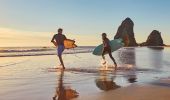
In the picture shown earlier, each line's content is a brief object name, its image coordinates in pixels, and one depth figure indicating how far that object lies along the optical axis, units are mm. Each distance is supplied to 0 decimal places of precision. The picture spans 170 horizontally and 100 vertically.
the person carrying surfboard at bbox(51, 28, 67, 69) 8929
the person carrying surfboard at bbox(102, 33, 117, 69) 9562
